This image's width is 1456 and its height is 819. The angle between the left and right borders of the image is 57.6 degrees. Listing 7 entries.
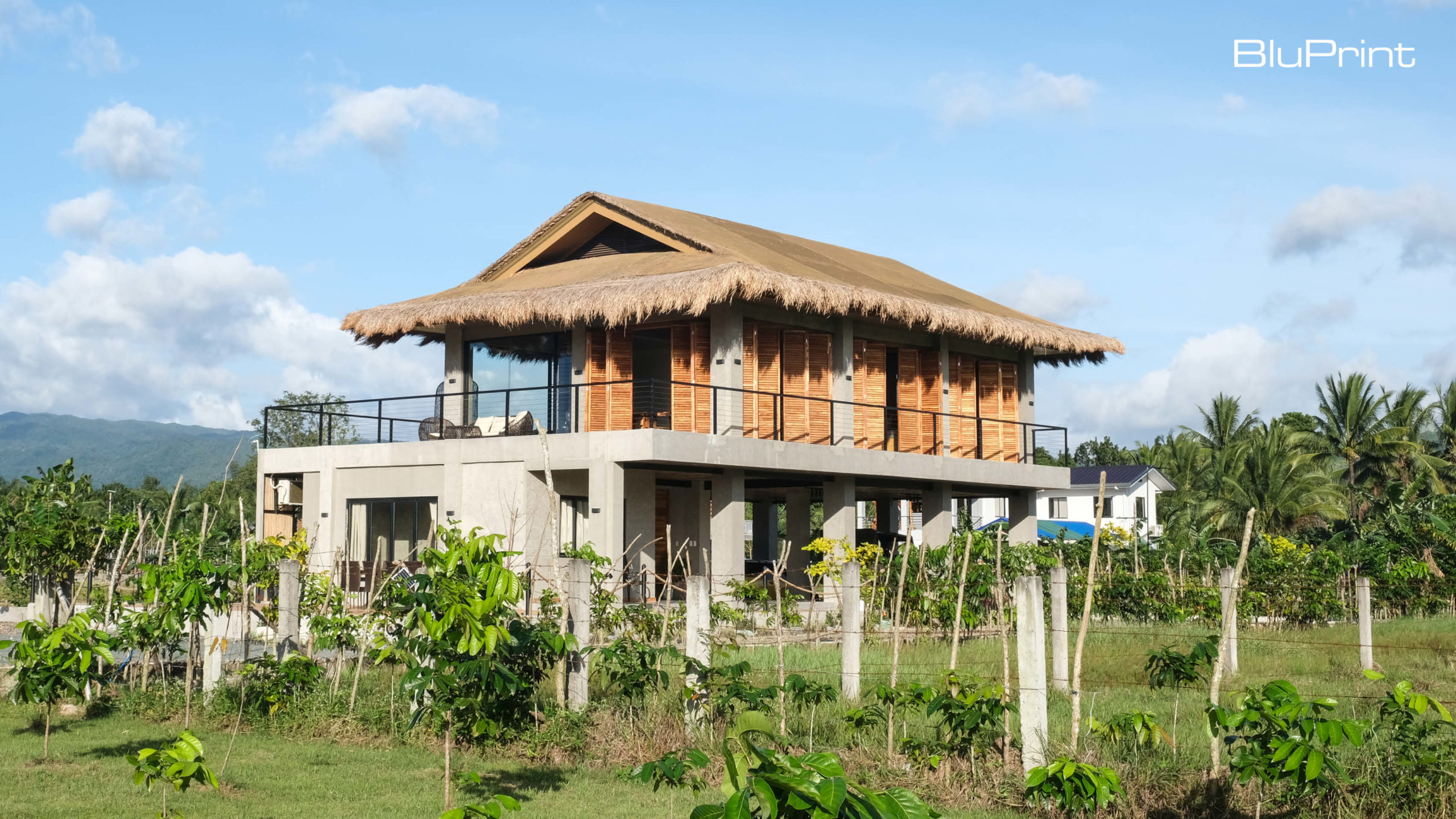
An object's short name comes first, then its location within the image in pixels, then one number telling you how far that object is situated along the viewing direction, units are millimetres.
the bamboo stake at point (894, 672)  8250
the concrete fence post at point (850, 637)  10336
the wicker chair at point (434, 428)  21609
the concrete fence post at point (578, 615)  9930
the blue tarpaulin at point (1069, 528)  35872
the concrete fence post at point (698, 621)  9773
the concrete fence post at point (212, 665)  11227
